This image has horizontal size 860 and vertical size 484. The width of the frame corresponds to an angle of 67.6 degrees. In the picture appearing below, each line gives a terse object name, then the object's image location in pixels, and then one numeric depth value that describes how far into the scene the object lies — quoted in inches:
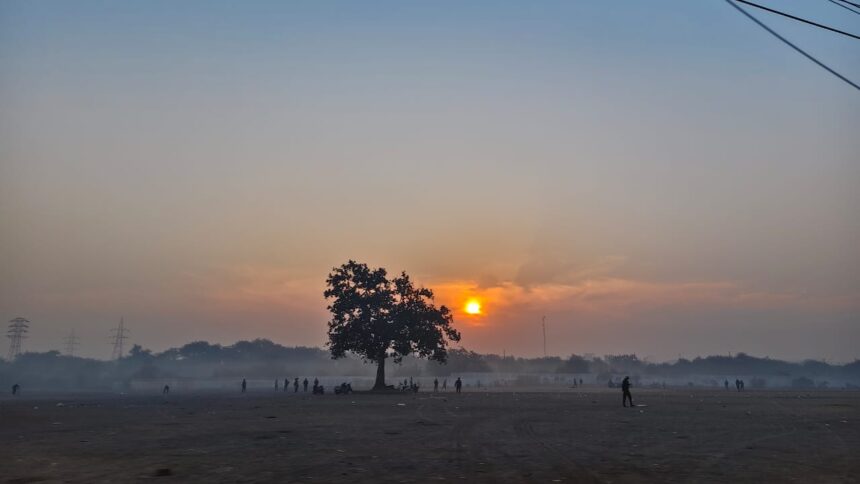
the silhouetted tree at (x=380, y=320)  3014.3
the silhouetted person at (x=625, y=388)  1533.5
